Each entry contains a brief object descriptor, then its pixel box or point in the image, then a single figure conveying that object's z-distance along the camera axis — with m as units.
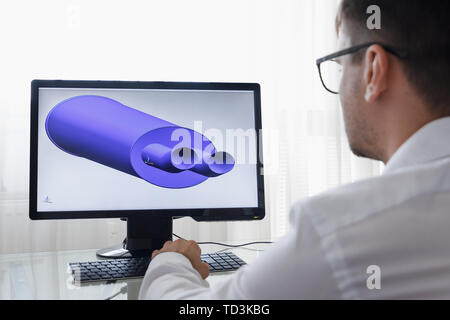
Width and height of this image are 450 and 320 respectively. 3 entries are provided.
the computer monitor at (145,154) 1.11
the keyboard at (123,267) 0.92
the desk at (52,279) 0.82
